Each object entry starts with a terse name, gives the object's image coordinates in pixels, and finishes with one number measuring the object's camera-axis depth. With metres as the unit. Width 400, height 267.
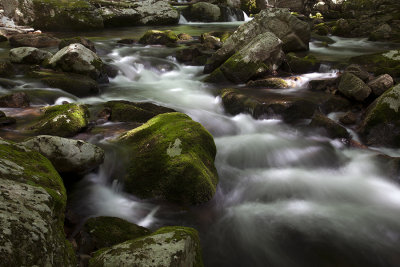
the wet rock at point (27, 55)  10.15
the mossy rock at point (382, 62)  8.51
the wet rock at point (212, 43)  13.76
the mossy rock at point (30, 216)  1.79
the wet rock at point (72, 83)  8.55
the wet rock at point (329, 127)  6.33
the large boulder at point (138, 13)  21.69
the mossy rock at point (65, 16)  19.27
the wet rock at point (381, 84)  7.14
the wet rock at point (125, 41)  15.42
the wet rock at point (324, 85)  8.50
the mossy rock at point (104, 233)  3.15
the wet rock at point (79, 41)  11.75
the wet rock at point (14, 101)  7.17
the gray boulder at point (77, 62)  9.45
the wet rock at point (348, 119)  6.89
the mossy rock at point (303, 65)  10.12
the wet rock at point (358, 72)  7.90
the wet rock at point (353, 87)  7.19
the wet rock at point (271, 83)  8.97
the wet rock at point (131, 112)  6.61
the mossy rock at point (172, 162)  4.15
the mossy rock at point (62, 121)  5.57
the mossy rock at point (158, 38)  15.28
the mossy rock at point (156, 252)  2.36
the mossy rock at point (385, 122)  6.06
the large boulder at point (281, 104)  7.28
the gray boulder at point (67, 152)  4.14
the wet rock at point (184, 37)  16.64
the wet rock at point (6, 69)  9.23
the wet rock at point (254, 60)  9.52
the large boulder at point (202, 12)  25.19
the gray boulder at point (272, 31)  10.98
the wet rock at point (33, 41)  13.88
